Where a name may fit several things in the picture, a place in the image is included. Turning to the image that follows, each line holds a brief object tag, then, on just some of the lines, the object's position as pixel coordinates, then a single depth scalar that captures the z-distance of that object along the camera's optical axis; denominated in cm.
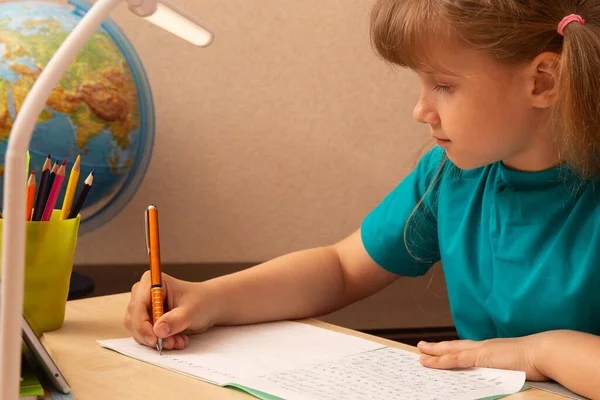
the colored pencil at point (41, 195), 132
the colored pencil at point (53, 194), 132
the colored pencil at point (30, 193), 132
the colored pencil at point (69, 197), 134
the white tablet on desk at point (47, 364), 115
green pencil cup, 132
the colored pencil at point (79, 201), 133
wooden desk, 115
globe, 171
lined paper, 115
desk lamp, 84
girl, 126
